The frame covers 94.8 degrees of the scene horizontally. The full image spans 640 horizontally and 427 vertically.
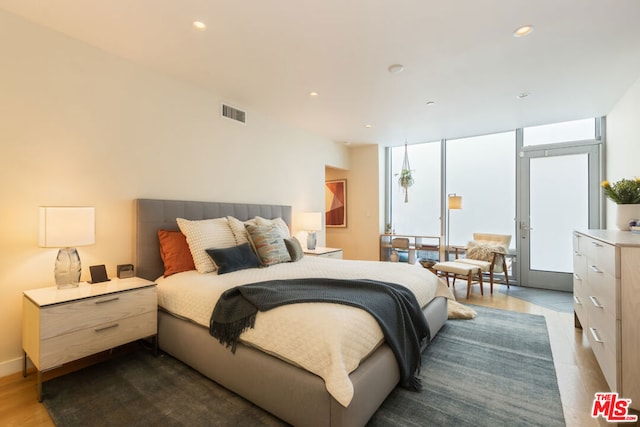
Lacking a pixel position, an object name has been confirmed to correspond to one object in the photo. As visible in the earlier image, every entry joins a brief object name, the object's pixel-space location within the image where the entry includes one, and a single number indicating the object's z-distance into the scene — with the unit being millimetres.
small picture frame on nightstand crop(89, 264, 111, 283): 2479
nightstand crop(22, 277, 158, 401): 1930
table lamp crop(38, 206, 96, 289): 2102
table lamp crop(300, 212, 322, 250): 4665
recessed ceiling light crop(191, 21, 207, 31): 2294
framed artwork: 6574
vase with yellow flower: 2627
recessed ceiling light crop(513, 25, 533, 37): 2334
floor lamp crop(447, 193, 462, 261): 5258
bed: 1524
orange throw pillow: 2834
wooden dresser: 1637
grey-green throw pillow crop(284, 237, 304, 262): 3517
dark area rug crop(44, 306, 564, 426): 1740
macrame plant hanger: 6139
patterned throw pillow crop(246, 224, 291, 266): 3199
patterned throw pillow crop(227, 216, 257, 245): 3270
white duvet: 1509
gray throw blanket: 1877
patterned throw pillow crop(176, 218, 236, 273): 2822
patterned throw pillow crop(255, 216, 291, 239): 3701
